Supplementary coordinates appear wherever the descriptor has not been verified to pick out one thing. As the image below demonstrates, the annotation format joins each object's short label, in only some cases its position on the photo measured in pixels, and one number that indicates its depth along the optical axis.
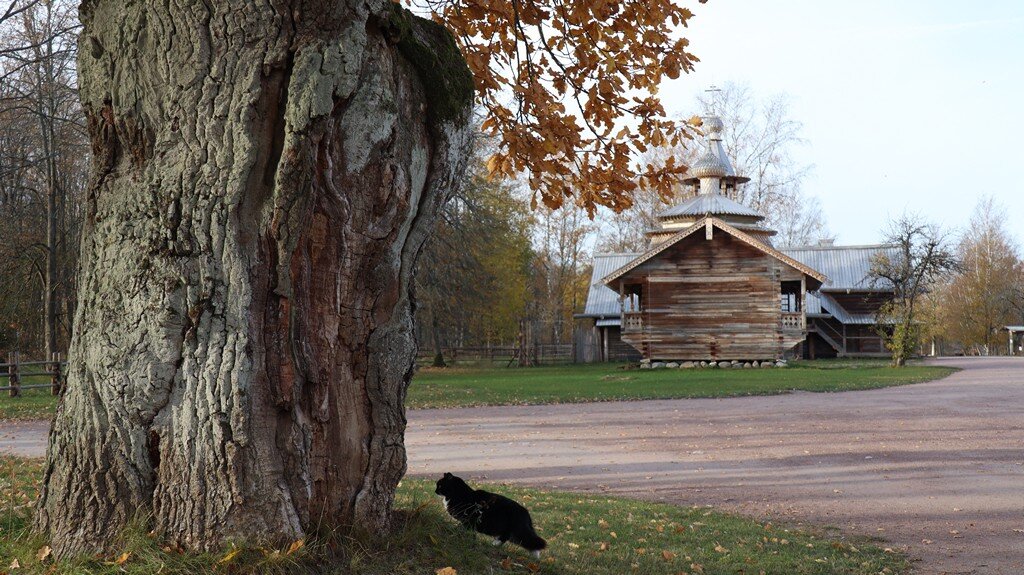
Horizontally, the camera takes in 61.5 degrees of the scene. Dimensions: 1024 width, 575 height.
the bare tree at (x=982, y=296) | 76.00
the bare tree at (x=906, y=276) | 39.54
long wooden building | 38.69
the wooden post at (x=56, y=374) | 25.38
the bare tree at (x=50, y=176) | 26.25
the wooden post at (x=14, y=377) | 24.45
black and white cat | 5.70
